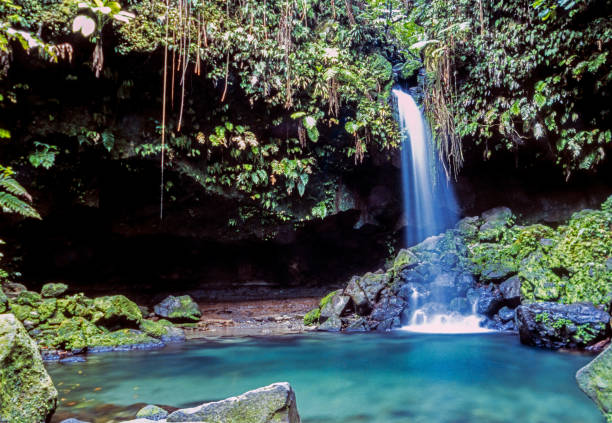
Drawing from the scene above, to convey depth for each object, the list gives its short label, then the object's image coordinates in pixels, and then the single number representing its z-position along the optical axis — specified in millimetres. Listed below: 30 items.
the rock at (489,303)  8195
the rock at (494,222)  10539
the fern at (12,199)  5730
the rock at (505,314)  7867
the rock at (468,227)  11016
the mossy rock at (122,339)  6492
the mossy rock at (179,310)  9562
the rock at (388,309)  8758
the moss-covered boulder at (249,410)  2463
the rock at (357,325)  8461
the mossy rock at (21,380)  2697
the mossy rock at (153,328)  7406
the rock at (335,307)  9039
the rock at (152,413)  3148
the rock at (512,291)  7789
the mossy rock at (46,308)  6579
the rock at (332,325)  8539
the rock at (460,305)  8555
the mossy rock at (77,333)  6180
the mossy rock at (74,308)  6867
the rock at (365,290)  9070
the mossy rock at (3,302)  6002
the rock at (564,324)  5487
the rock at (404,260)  9500
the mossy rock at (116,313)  6961
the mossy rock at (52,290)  7273
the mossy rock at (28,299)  6660
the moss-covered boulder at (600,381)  2811
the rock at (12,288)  7358
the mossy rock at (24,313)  6320
